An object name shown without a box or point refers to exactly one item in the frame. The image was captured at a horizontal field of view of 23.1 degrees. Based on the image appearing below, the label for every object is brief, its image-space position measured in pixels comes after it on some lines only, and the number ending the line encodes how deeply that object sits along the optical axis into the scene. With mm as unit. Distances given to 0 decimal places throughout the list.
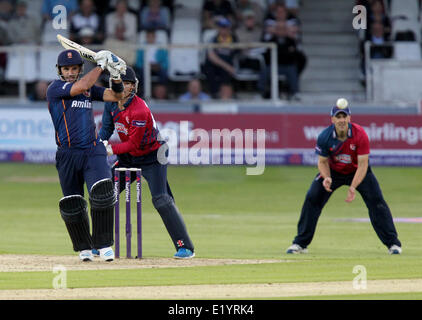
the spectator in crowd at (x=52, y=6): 26906
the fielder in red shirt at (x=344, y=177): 12977
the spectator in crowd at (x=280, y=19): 25781
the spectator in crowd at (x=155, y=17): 26766
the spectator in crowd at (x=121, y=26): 25906
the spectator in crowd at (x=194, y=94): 24031
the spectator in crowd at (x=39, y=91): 24172
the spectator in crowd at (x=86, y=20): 25891
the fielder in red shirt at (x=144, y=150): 12000
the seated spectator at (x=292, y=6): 27388
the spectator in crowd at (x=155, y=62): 23938
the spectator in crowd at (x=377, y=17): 26438
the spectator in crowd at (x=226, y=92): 24016
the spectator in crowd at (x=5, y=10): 26867
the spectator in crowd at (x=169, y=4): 27922
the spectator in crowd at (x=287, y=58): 24969
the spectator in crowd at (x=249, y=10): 26844
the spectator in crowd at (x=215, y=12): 26750
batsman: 11352
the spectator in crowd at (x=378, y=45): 25266
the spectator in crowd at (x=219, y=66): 23875
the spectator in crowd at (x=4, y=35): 26359
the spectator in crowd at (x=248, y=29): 26375
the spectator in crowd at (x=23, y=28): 26625
